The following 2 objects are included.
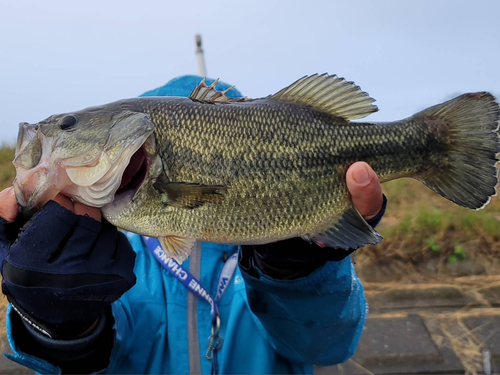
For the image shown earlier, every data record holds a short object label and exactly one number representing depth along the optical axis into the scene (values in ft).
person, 1.10
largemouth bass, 1.11
